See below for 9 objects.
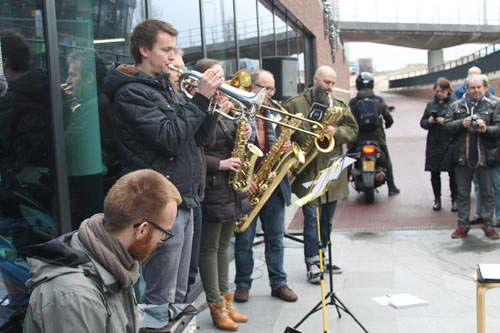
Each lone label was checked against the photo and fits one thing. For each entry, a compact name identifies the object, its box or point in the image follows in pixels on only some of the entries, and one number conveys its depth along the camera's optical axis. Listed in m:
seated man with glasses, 1.87
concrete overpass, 45.21
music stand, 3.79
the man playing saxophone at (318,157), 5.51
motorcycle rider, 8.88
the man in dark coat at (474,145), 6.61
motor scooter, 8.84
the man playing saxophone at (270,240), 4.96
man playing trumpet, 3.19
